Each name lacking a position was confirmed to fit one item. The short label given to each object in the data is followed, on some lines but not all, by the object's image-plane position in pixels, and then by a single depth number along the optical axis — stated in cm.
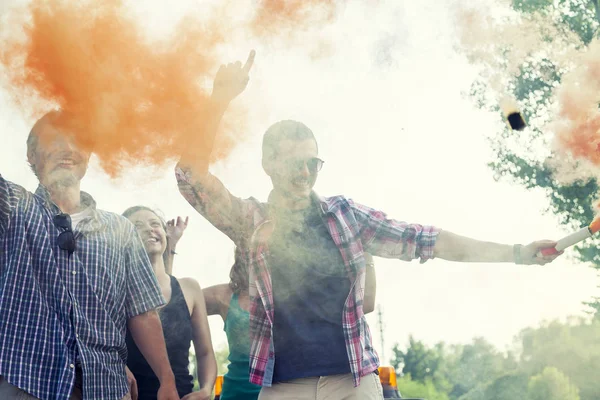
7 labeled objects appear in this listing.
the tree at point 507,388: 4650
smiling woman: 419
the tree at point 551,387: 3450
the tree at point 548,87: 694
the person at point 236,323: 450
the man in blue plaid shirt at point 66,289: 291
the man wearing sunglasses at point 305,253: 344
